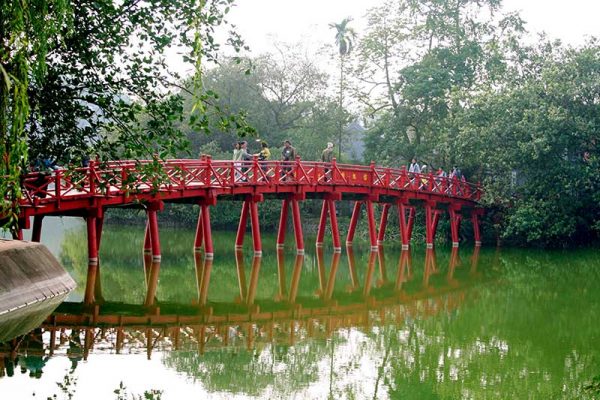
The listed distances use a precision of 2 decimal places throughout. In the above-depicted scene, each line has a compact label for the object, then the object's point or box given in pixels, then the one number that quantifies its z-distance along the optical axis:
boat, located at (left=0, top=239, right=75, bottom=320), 16.22
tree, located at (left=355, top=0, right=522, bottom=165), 43.00
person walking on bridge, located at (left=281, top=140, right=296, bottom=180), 31.55
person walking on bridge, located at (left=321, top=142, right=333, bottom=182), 32.88
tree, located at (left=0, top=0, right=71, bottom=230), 9.66
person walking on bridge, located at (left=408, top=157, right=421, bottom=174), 37.53
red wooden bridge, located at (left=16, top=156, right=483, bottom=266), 23.22
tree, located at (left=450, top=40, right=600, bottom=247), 36.22
